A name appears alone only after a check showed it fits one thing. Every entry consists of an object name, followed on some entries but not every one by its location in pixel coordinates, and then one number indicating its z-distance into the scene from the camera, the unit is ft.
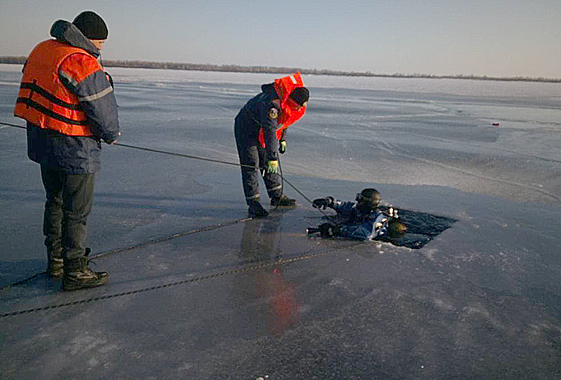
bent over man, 14.53
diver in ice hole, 13.28
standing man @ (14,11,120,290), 8.60
